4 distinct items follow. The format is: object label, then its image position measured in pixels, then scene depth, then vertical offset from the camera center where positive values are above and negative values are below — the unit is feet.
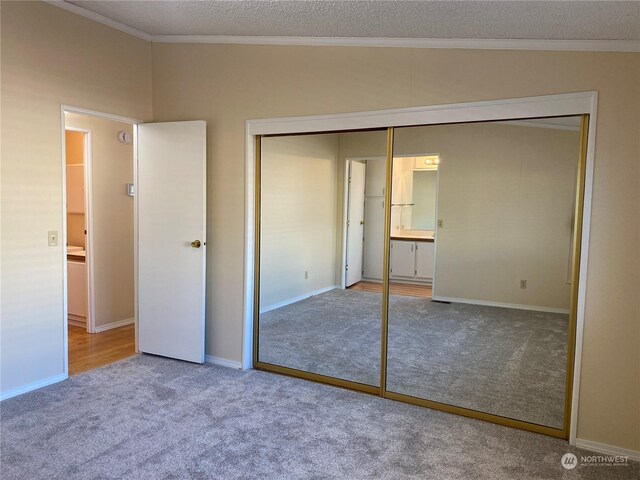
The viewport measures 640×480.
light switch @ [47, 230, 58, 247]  10.37 -0.96
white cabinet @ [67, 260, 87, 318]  14.82 -3.04
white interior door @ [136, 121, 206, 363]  11.80 -1.01
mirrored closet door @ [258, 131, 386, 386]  11.91 -1.52
